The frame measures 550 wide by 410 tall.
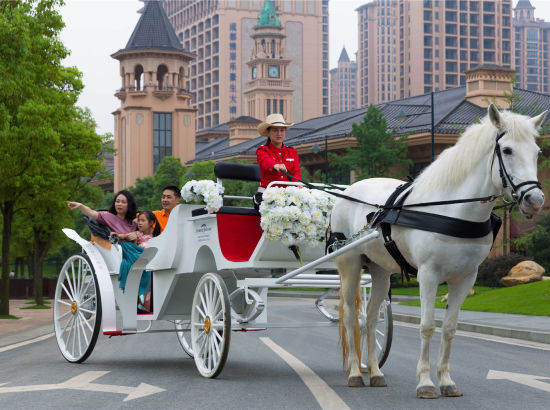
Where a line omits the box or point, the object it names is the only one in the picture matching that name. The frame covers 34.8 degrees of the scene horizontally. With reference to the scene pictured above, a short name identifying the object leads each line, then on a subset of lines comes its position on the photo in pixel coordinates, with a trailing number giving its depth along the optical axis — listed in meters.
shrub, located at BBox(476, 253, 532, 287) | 41.25
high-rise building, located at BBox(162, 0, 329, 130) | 190.00
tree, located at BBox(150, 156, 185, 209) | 75.00
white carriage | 9.56
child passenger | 11.51
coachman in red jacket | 10.21
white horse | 7.52
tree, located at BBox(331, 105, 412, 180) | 48.97
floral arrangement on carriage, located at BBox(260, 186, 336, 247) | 9.41
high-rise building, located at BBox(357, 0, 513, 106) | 199.75
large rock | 37.69
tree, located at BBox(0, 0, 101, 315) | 21.95
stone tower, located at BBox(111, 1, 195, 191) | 109.56
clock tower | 147.38
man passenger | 12.37
